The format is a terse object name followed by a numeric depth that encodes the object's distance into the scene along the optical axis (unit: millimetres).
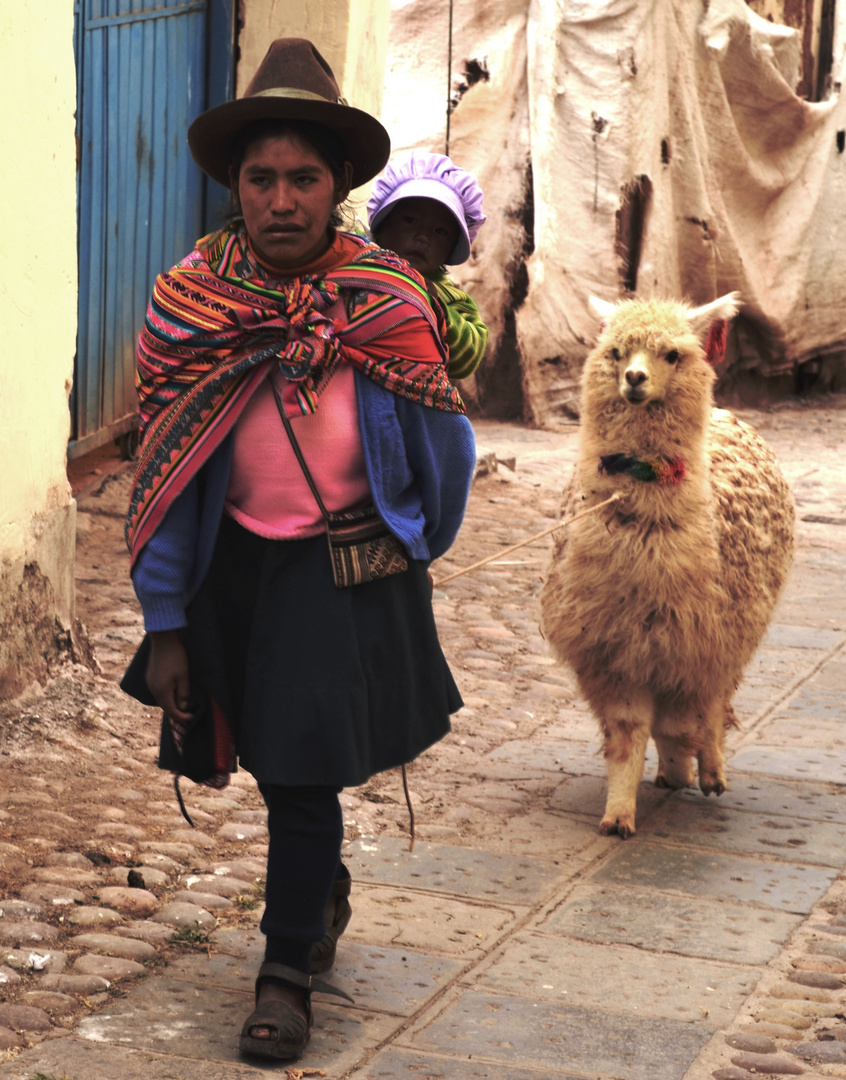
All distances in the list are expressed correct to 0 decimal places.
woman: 5582
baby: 6914
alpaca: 8750
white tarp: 24875
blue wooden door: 14008
